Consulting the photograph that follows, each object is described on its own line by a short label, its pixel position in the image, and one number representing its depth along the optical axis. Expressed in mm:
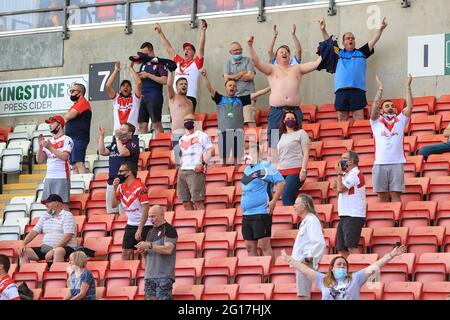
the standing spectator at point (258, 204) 15102
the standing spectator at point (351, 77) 18141
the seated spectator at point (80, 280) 14602
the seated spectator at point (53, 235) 16547
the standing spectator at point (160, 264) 14500
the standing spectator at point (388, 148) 15680
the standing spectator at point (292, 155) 16125
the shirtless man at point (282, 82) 17406
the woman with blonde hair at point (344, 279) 12391
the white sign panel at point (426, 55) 18781
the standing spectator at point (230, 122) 17703
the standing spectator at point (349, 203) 14609
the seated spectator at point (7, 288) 14344
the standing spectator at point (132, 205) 15953
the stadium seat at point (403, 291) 13266
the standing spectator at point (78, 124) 18828
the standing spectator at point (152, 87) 19219
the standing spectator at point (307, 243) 13625
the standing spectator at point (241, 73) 18859
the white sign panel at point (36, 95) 21500
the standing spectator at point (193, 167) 16766
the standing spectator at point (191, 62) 19238
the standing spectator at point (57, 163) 17750
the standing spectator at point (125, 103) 18781
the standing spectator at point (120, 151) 17391
